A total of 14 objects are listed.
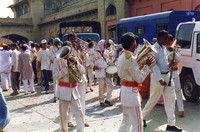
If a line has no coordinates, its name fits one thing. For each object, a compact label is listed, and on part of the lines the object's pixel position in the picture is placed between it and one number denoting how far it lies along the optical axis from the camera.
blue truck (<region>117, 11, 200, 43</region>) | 11.32
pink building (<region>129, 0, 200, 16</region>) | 15.79
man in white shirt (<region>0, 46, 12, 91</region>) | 10.54
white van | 6.89
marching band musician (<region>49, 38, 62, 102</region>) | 7.43
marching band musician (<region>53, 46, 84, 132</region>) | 4.32
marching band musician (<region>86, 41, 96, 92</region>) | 9.33
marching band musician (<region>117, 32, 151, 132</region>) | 3.61
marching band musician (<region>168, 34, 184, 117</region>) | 5.89
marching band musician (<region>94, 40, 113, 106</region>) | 7.17
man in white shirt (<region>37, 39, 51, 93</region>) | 9.66
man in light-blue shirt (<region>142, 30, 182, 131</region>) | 4.88
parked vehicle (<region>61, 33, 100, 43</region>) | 13.23
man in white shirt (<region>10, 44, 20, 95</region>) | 9.87
